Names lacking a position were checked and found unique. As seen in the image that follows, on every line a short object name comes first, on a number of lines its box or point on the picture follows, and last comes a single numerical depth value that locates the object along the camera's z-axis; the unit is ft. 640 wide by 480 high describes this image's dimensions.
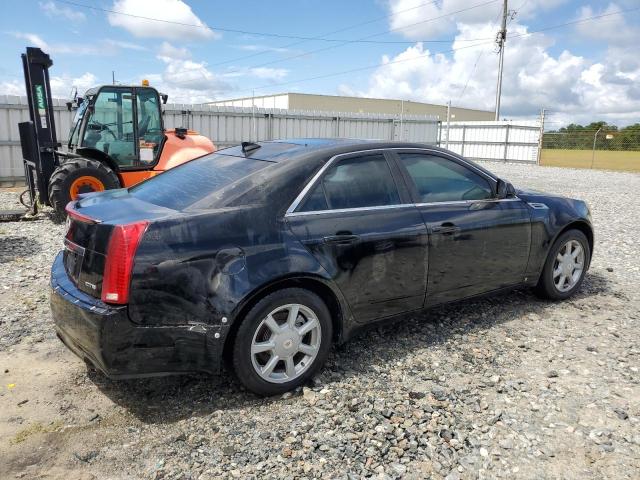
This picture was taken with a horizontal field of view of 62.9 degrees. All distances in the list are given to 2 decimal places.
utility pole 119.14
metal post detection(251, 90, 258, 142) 63.00
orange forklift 29.01
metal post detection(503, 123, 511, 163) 94.99
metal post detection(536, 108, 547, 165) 87.48
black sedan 9.72
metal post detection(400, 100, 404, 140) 76.74
